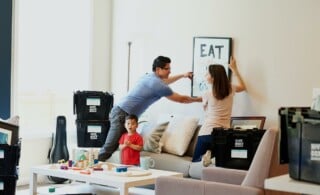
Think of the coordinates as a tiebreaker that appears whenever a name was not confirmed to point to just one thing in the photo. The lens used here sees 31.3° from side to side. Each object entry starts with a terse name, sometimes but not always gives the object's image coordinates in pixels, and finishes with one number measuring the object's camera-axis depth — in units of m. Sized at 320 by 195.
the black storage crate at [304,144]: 2.24
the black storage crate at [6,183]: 4.73
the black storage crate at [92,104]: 6.54
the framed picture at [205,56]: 6.25
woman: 5.62
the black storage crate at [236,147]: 4.88
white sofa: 5.52
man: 6.13
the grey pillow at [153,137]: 6.16
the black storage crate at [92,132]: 6.56
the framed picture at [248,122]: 5.86
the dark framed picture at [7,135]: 4.78
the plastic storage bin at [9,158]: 4.68
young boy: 5.80
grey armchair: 3.30
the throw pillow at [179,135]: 6.01
